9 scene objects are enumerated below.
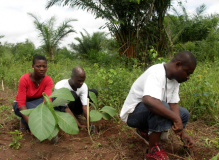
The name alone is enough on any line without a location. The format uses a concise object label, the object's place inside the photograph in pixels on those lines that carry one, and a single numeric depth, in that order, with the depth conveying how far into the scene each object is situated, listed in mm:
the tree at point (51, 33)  8820
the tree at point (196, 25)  7458
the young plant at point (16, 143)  1856
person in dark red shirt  2207
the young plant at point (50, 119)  1400
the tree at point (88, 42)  11398
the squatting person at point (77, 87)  2314
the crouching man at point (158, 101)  1437
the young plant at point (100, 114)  1937
